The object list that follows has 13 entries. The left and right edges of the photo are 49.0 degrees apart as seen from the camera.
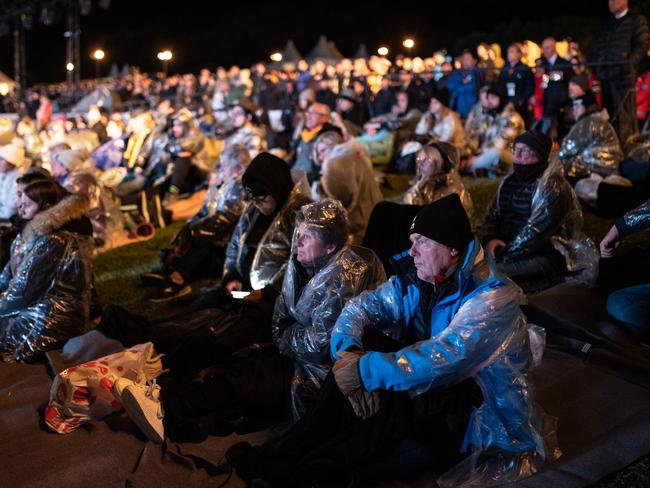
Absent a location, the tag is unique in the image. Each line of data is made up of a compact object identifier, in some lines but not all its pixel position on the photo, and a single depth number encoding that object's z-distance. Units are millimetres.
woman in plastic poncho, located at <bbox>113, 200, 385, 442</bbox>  3686
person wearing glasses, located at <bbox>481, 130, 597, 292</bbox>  5230
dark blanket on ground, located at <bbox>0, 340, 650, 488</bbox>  3242
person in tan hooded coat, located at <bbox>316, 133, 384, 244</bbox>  7043
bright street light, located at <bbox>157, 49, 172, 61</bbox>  26906
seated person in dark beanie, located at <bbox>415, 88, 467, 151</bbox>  10727
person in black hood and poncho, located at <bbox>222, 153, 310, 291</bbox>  5430
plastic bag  3799
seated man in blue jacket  2955
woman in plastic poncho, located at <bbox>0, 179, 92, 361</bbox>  4750
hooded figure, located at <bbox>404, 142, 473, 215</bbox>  6125
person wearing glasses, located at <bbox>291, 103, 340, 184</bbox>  8680
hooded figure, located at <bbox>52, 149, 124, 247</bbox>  7691
